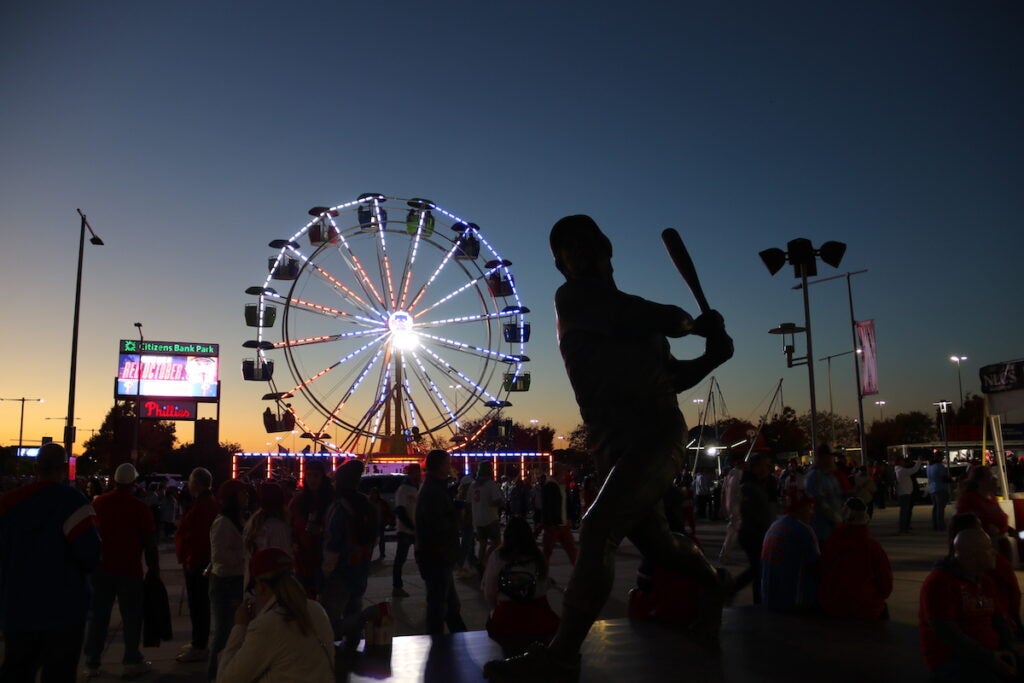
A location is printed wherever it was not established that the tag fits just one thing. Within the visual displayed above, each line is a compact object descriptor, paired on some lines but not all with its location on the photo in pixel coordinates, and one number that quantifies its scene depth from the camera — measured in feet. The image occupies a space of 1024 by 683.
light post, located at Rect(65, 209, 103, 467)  71.77
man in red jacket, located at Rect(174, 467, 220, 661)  23.65
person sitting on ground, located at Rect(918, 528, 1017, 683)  11.76
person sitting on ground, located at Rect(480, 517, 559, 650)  15.87
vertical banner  77.92
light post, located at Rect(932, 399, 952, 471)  104.51
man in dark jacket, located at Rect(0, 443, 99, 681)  14.26
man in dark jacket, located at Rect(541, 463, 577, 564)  37.45
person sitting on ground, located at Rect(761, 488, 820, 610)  19.63
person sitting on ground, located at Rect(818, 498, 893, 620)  17.63
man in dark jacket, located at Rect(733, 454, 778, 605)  25.58
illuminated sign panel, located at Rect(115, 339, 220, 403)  189.78
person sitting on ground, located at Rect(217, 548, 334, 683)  10.04
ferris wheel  98.43
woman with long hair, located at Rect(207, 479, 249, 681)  19.83
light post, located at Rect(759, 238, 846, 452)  47.50
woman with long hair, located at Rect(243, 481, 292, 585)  18.72
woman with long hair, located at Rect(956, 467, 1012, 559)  22.29
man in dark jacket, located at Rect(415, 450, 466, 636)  20.81
